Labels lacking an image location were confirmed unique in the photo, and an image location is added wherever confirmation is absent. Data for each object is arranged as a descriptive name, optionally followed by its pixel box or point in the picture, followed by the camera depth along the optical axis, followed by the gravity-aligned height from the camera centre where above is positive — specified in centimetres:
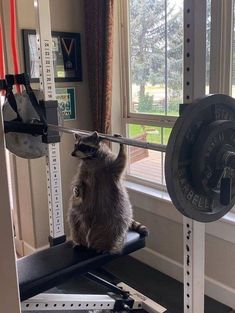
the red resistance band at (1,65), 205 +20
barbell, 84 -17
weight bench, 129 -67
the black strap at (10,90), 149 +4
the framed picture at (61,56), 221 +28
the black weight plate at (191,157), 84 -16
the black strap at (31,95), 150 +1
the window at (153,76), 213 +11
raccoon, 142 -44
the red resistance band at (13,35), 202 +37
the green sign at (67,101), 239 -3
